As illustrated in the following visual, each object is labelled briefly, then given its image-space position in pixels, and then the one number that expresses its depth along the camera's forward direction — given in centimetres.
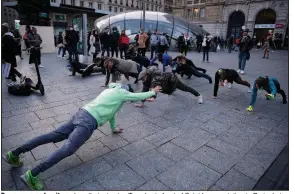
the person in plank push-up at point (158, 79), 470
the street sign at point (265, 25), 3181
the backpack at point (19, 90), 597
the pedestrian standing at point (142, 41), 1210
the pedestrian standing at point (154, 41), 1216
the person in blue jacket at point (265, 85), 460
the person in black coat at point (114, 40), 1267
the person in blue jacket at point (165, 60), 870
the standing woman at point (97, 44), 1374
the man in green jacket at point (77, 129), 241
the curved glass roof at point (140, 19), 2061
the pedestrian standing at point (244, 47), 903
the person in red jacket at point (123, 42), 1274
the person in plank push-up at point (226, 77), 558
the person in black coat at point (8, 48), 700
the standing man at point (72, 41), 1084
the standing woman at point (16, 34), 1234
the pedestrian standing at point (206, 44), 1305
